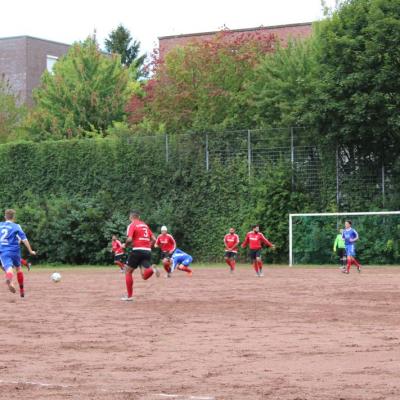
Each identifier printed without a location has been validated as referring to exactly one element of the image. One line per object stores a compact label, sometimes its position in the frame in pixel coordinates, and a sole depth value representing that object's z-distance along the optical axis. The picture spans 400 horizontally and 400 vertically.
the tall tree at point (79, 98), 61.72
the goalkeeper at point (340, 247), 40.21
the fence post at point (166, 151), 50.75
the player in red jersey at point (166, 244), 35.00
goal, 43.09
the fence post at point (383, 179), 44.91
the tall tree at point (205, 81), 55.28
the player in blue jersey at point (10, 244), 23.14
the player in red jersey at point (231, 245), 38.28
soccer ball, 31.16
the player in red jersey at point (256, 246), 34.41
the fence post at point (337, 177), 46.09
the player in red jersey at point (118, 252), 39.47
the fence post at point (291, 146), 47.28
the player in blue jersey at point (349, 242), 35.81
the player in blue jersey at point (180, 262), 34.66
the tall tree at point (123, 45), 104.31
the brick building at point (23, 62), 80.44
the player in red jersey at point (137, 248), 22.72
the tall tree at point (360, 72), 41.25
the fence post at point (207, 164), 49.74
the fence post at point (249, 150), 48.53
